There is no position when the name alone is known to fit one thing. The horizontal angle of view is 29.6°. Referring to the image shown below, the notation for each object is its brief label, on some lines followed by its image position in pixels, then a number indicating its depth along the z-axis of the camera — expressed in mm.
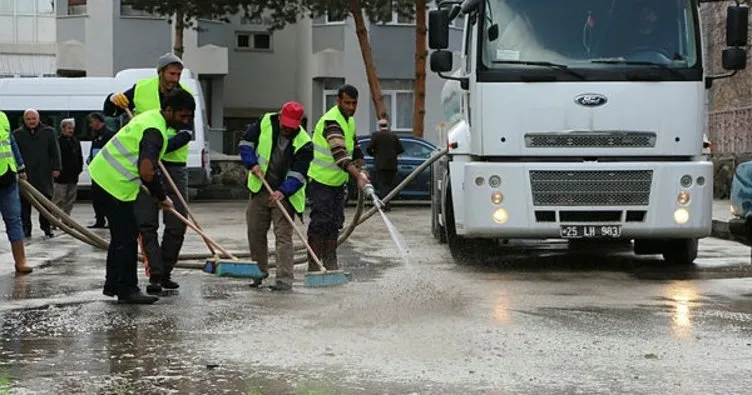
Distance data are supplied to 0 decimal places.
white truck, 13391
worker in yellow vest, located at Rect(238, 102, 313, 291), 11805
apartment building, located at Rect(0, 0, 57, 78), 47594
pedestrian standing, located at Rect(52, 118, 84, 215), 21094
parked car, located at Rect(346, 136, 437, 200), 28953
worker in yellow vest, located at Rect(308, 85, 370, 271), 12617
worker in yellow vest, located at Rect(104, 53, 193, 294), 11398
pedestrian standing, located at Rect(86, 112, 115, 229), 19953
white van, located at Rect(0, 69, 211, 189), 29938
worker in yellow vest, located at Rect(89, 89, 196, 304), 10531
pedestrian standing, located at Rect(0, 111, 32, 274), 13195
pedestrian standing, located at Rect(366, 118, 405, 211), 26875
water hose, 13062
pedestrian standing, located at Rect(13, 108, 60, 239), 19062
